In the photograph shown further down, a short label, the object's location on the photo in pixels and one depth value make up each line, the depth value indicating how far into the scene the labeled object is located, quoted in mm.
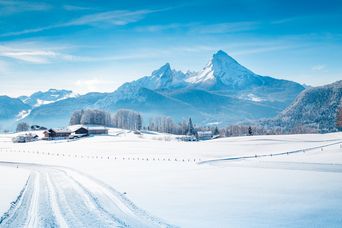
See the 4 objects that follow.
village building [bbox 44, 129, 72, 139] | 165750
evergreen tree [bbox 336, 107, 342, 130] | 94312
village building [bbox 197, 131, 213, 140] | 193275
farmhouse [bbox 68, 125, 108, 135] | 169000
